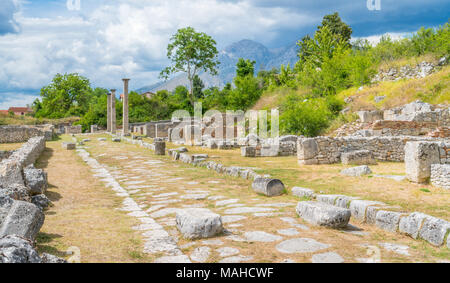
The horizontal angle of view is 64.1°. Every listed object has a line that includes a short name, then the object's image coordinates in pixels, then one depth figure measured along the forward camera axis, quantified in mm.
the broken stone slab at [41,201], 6327
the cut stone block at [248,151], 16453
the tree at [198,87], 64312
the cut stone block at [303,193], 6992
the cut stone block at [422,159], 8227
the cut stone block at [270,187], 7398
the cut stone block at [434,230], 4281
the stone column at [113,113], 36509
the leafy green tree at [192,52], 47506
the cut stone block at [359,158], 12617
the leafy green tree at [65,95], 64875
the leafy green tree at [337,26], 51281
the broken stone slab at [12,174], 6543
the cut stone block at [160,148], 16672
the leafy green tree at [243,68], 54750
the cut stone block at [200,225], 4613
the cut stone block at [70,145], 19953
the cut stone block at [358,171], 9602
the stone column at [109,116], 40138
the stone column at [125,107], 32438
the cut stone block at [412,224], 4633
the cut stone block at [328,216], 4984
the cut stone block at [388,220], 4961
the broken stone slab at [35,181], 6883
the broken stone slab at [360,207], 5547
